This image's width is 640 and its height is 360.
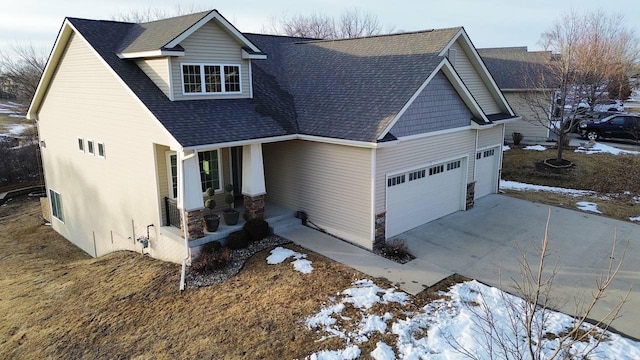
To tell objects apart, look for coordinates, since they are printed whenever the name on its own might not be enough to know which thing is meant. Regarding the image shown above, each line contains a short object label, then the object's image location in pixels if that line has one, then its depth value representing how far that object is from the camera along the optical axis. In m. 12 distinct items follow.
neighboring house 28.31
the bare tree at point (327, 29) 53.09
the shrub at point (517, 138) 28.89
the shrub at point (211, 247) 11.93
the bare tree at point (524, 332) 7.70
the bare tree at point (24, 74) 38.91
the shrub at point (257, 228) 12.74
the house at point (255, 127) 12.43
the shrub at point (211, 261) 11.35
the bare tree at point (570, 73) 23.30
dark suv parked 28.09
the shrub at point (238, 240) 12.34
